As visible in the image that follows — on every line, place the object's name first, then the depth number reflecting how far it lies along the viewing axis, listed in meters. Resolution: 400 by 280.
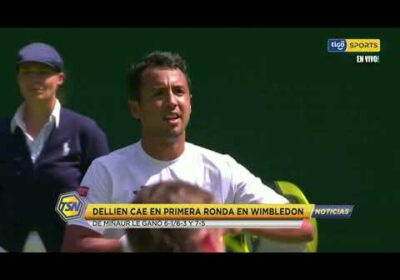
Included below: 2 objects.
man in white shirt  12.24
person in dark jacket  12.46
